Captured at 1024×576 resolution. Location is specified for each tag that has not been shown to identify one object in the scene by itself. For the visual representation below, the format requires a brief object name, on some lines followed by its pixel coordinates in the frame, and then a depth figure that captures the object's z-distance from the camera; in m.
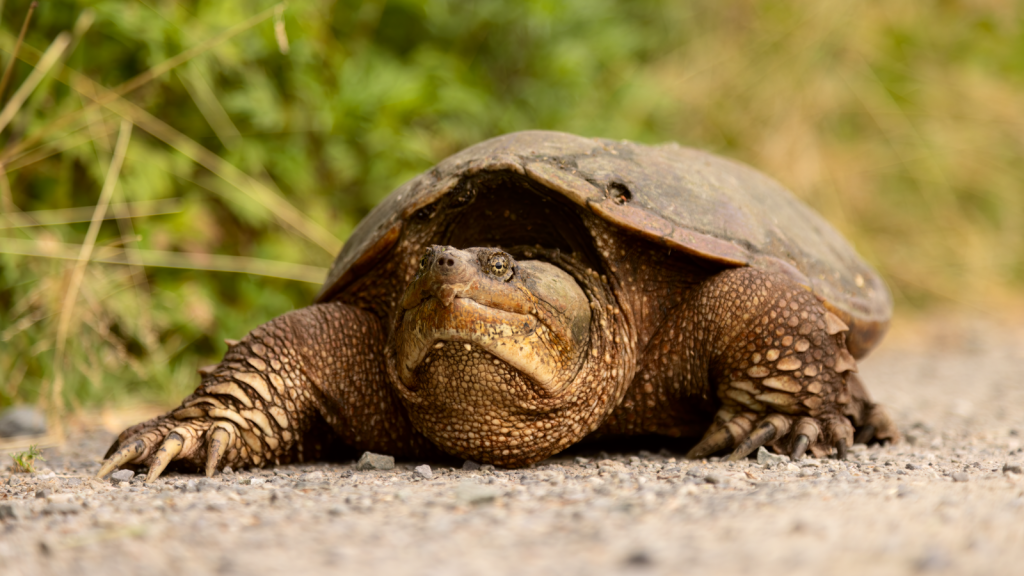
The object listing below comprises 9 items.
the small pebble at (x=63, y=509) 3.62
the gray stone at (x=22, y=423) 6.44
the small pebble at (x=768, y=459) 4.86
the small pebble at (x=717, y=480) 3.99
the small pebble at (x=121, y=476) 4.65
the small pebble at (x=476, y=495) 3.57
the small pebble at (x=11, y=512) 3.59
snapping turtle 4.82
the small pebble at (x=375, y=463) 5.00
